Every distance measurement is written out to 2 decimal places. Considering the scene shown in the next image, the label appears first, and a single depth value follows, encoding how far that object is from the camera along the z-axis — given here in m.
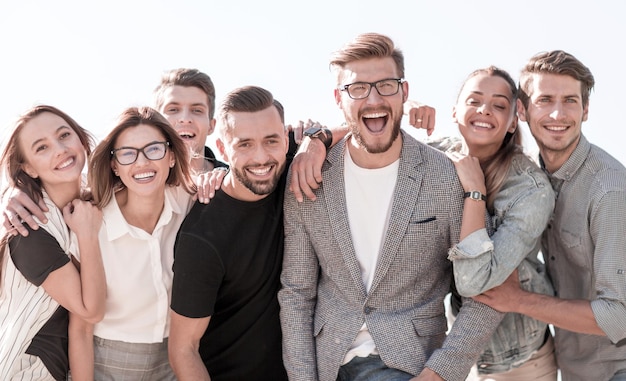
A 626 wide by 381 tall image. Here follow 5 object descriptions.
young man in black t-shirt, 4.16
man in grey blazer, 4.07
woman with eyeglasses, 4.29
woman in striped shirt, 4.05
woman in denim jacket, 3.90
